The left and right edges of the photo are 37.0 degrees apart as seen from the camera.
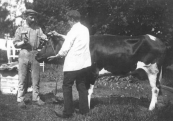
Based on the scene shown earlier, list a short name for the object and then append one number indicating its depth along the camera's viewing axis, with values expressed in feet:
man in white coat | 16.69
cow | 20.49
